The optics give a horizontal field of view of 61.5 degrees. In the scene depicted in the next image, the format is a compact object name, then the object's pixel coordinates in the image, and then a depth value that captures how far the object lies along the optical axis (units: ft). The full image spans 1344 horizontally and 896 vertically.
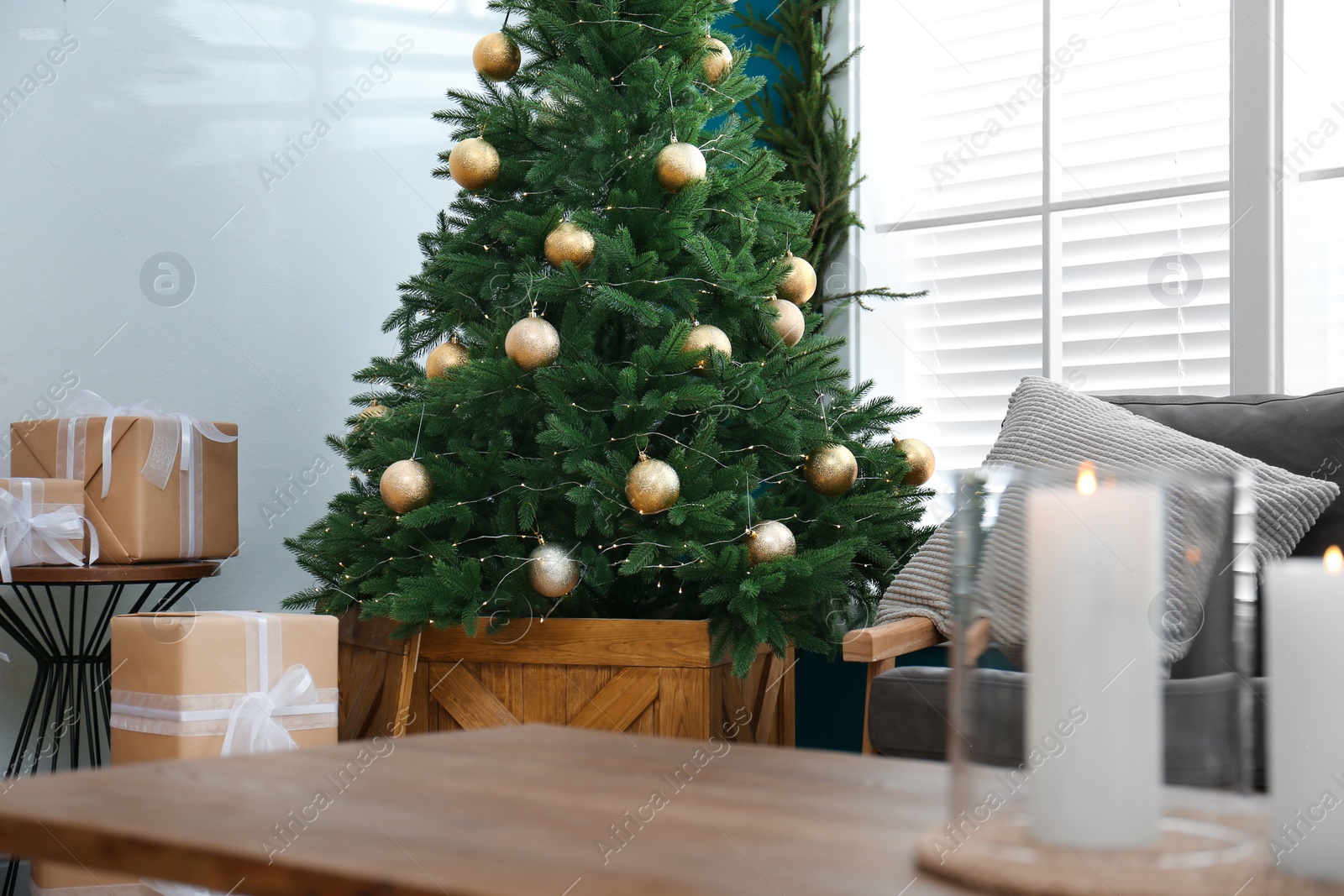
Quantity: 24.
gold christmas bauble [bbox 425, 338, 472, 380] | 6.88
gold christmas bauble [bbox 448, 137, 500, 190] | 6.84
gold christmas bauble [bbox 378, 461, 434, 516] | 6.19
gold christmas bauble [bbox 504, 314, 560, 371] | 6.16
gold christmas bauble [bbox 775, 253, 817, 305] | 7.12
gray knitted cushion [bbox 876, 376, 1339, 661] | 5.53
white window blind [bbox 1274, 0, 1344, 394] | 8.03
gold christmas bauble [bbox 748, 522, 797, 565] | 5.97
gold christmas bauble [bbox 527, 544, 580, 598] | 5.97
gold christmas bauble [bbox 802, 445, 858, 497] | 6.46
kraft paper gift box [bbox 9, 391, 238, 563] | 6.63
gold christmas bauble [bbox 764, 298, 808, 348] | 6.88
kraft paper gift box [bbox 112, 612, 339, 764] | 5.37
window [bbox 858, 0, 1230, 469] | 8.52
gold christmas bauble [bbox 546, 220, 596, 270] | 6.36
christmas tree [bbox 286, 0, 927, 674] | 6.01
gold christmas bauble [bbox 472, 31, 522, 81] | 7.25
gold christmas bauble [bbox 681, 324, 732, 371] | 6.17
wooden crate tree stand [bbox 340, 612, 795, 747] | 6.12
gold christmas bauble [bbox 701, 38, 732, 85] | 7.14
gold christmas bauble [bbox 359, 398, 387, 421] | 6.98
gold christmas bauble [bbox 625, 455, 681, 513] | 5.78
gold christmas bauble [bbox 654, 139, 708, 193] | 6.34
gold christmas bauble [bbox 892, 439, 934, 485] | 7.27
